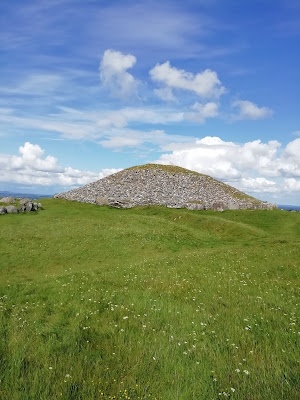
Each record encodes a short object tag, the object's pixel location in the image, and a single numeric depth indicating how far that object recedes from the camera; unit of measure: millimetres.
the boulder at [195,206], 65969
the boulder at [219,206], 65706
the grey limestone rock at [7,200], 65375
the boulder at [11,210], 53188
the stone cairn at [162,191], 69250
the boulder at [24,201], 56594
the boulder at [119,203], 66250
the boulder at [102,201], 67812
